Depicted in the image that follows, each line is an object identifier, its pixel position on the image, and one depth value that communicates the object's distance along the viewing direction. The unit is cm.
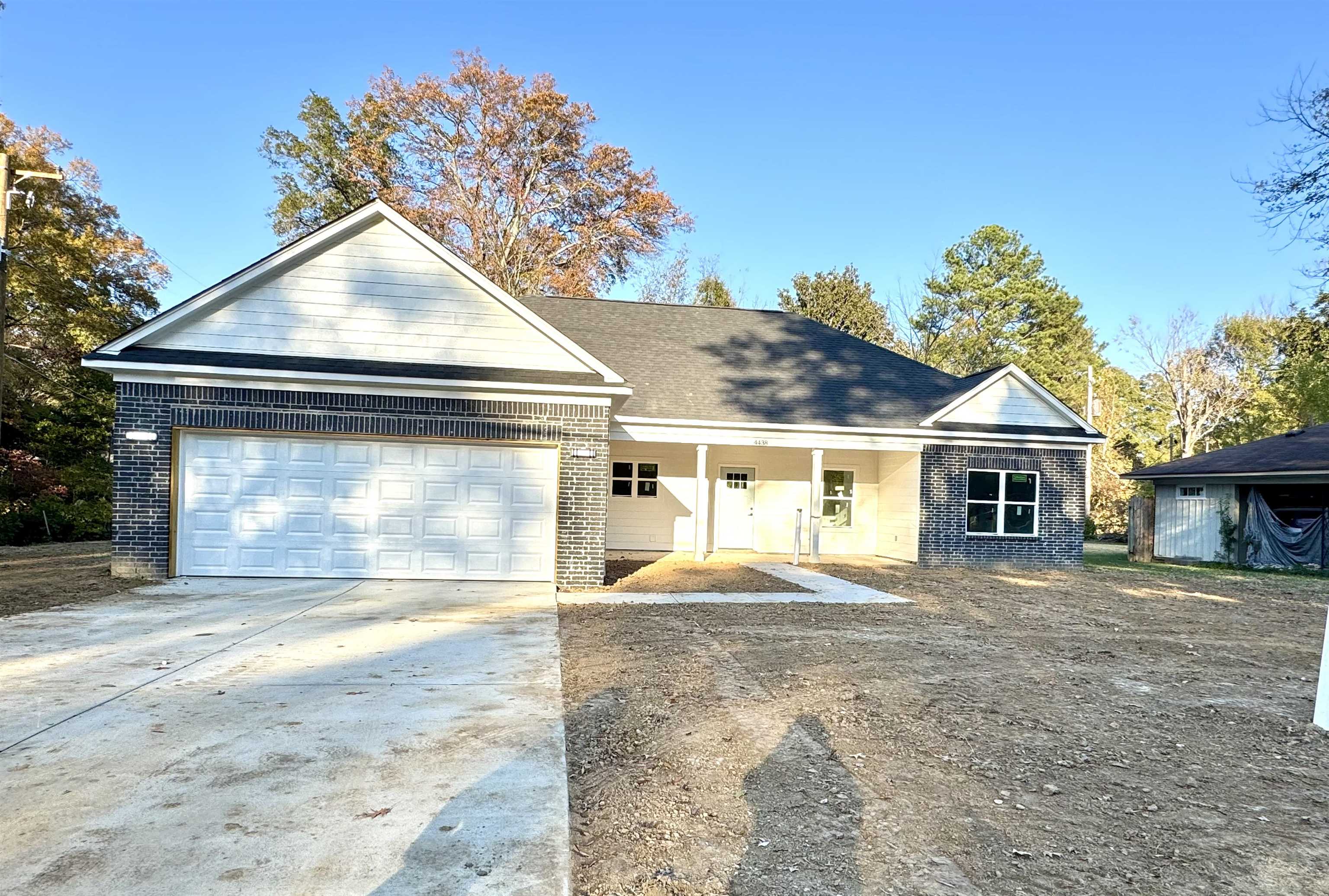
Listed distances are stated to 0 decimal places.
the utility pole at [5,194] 1369
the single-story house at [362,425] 1120
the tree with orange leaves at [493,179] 2897
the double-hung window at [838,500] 1808
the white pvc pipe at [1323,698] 539
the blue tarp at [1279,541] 1820
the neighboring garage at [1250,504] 1827
